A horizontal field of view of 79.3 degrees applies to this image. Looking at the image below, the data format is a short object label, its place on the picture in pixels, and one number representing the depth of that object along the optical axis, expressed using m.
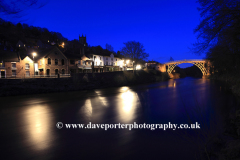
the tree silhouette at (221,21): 8.32
